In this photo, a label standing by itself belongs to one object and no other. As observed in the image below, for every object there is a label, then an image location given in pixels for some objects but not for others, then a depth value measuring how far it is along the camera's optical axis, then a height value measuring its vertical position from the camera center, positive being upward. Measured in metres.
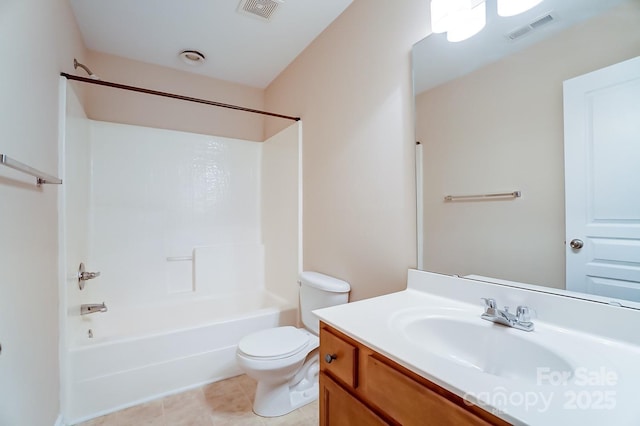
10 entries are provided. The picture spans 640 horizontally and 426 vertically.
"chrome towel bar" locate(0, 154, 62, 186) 0.81 +0.17
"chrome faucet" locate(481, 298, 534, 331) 0.93 -0.34
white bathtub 1.66 -0.88
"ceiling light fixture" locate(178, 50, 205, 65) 2.40 +1.38
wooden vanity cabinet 0.65 -0.48
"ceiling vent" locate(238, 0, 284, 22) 1.80 +1.35
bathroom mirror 0.95 +0.35
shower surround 1.72 -0.30
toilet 1.54 -0.77
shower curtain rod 1.61 +0.81
